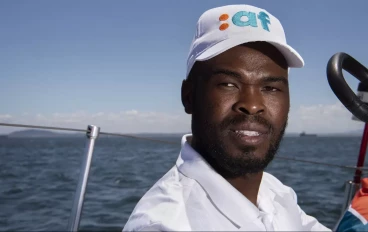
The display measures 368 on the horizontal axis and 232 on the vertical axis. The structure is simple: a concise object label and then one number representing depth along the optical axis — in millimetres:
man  892
